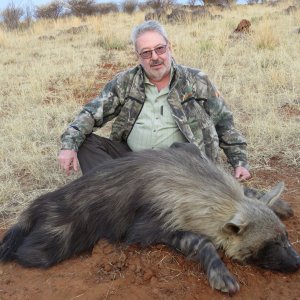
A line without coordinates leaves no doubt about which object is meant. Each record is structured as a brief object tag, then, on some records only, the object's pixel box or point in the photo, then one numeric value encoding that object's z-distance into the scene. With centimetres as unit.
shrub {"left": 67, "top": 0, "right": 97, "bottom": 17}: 2611
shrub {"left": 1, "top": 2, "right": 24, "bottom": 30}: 1985
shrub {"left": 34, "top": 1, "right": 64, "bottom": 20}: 2608
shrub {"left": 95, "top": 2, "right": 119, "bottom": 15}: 2732
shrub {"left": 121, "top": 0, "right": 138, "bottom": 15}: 2784
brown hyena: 290
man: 406
